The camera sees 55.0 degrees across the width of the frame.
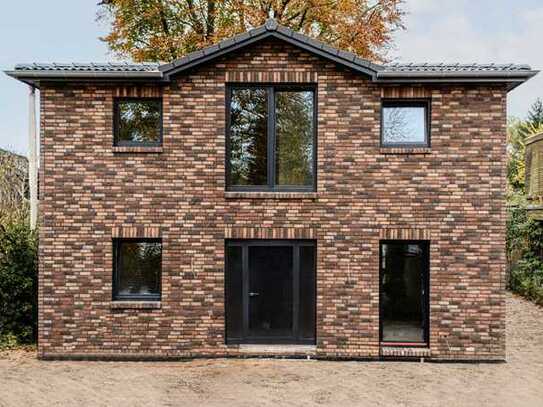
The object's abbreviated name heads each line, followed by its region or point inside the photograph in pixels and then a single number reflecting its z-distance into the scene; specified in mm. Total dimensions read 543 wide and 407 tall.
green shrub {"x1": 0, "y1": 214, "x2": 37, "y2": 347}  11164
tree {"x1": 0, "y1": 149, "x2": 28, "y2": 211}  15922
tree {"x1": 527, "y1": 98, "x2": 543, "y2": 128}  44206
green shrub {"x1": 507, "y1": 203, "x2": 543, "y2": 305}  17641
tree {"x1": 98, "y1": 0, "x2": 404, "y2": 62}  18719
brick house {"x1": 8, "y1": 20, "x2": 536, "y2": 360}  10141
